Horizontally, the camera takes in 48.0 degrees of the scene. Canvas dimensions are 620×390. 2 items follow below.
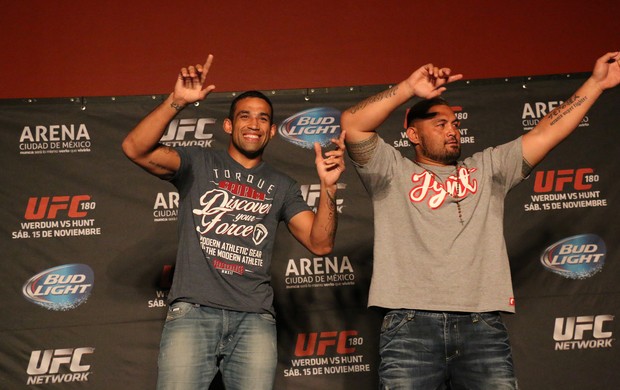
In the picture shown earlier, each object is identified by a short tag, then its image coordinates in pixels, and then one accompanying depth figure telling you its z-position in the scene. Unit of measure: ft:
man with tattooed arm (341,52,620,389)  7.52
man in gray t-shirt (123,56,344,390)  7.71
